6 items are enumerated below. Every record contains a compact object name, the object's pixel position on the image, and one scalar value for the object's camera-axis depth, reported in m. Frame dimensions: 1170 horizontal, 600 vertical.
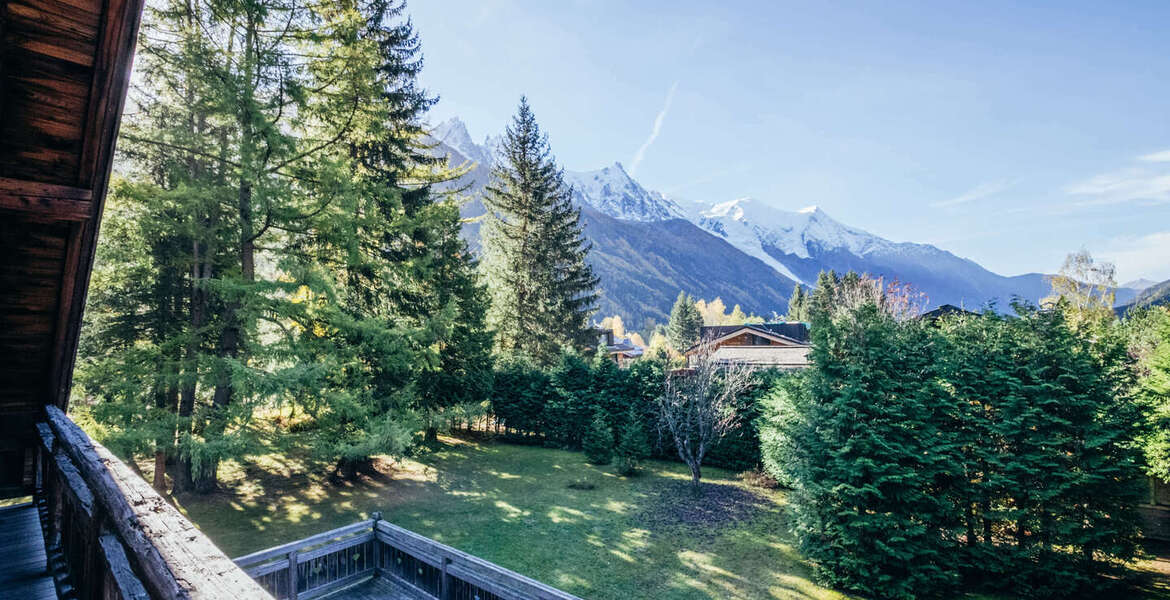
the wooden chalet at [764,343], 21.80
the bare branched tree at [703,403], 14.21
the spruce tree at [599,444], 17.20
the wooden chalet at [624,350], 54.88
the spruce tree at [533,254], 26.09
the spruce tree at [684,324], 62.06
